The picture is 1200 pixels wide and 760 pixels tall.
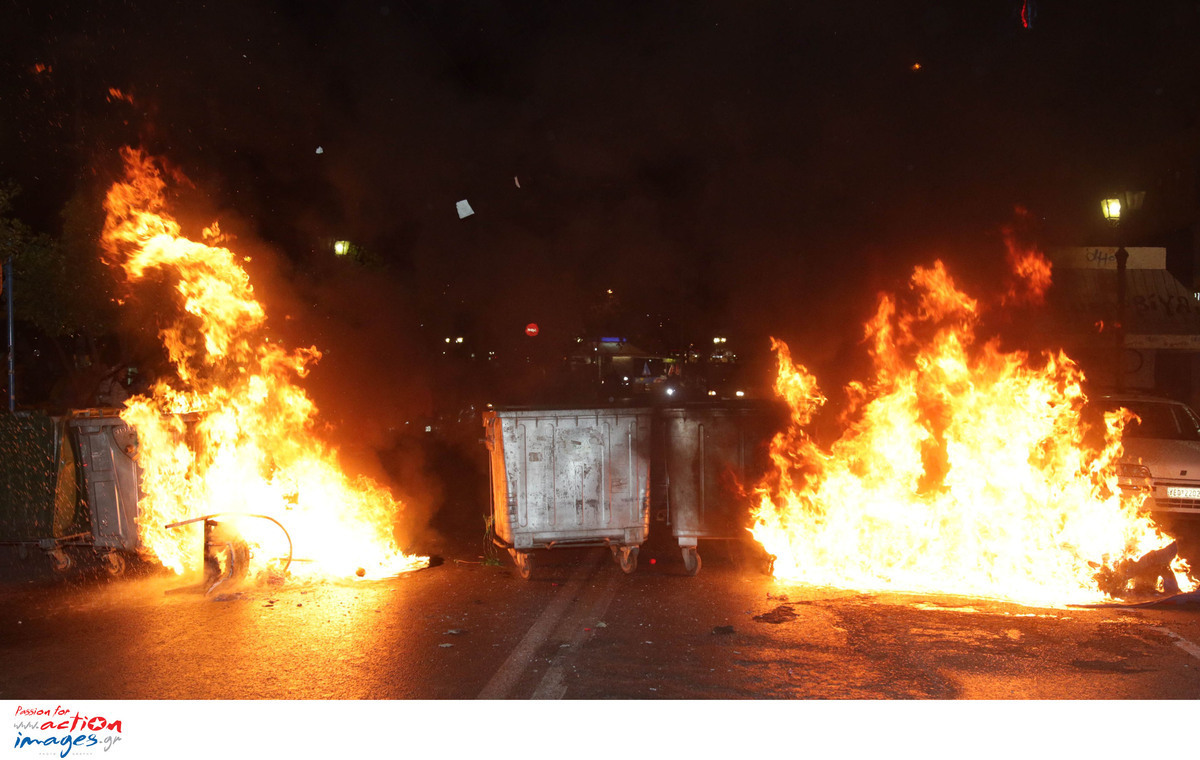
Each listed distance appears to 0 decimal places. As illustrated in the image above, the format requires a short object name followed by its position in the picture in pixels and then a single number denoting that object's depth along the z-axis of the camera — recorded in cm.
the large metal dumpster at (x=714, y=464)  736
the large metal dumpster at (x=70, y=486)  757
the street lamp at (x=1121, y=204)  1538
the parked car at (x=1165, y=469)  841
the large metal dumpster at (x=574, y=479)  722
